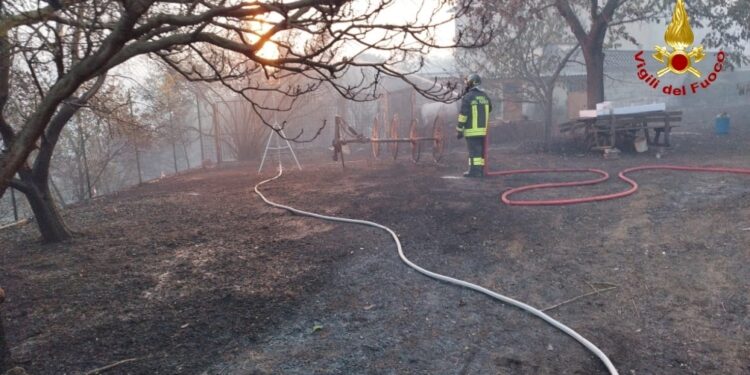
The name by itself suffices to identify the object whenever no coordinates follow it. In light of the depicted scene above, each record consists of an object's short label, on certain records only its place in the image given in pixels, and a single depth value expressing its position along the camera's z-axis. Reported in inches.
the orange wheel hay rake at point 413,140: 399.2
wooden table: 406.0
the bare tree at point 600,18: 460.8
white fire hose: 115.1
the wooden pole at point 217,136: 540.1
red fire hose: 251.8
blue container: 520.1
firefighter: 333.4
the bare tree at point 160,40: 96.1
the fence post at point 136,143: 392.7
